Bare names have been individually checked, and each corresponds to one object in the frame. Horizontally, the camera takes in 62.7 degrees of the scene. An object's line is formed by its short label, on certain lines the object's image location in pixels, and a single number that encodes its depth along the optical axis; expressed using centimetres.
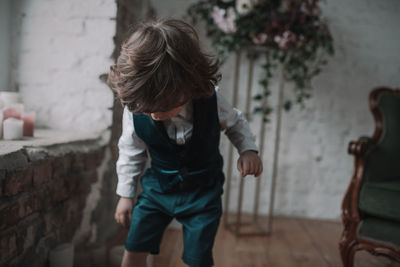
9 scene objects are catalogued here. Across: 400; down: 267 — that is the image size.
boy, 88
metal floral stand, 222
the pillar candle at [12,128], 130
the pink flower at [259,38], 204
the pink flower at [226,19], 205
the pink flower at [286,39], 203
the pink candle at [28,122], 142
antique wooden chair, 155
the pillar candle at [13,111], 140
